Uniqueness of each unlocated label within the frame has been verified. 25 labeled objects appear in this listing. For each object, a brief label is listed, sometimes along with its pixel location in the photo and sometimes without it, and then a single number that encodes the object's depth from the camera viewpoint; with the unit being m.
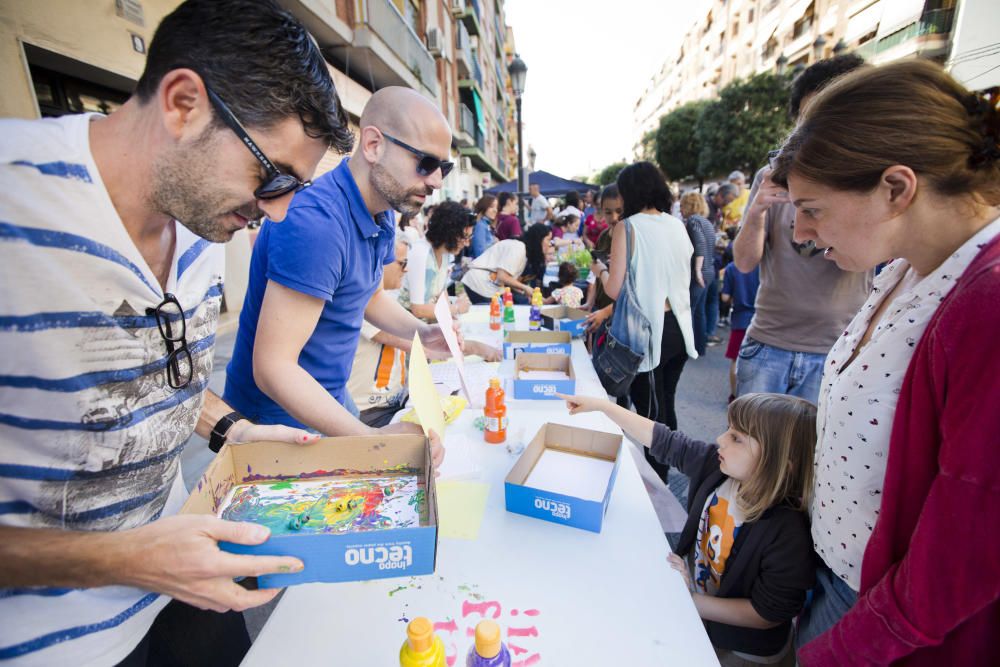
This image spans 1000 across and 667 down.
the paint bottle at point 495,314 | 3.44
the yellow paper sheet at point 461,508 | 1.33
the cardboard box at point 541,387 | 2.17
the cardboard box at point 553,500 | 1.30
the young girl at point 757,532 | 1.34
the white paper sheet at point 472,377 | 2.30
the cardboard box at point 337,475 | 0.81
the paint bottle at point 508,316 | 3.86
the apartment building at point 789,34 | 15.61
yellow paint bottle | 0.77
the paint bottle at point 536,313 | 3.66
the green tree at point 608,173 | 45.83
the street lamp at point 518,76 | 7.34
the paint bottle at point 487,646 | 0.78
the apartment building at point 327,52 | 3.25
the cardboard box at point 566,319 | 3.40
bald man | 1.34
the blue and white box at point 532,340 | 2.90
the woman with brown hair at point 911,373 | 0.76
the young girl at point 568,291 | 3.91
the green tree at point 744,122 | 21.47
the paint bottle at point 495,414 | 1.81
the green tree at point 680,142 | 27.59
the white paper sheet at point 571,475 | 1.51
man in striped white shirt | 0.72
